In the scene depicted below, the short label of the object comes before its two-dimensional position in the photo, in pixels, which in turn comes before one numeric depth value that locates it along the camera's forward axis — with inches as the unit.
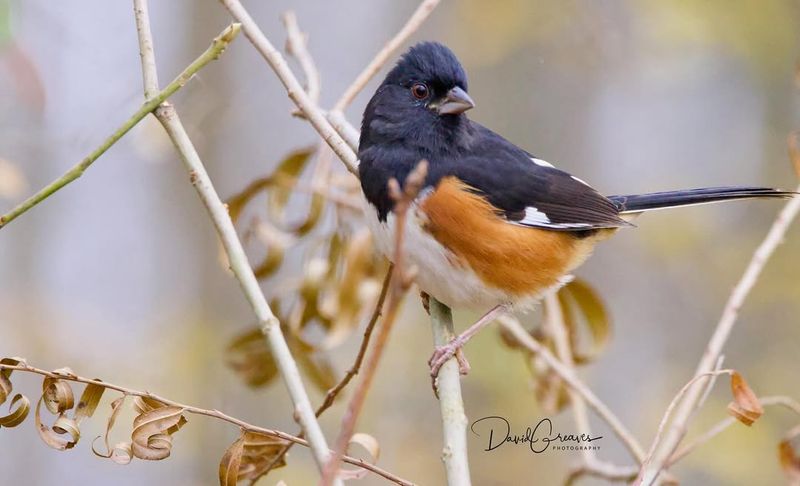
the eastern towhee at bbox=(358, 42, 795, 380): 158.8
